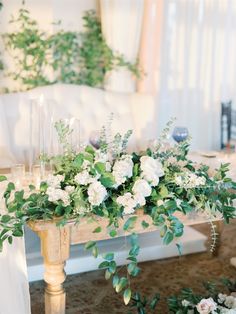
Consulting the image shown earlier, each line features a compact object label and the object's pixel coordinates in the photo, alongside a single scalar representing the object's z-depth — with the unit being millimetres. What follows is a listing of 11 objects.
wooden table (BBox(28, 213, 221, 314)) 1770
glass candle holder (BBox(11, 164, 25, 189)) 2154
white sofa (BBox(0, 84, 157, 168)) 3672
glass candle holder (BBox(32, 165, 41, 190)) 2170
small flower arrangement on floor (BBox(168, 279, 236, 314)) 1993
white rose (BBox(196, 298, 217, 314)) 1985
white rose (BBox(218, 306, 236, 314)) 1949
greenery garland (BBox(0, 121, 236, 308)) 1674
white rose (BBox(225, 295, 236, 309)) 2073
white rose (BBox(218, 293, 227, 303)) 2125
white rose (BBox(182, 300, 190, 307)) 2127
